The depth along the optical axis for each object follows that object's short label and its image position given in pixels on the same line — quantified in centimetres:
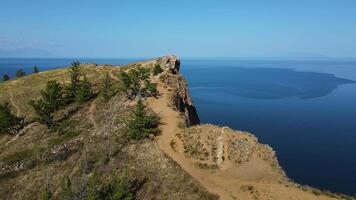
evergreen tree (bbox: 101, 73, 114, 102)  8962
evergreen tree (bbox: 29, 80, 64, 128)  8106
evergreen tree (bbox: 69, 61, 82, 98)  9856
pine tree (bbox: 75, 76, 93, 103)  9281
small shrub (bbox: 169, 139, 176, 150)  5453
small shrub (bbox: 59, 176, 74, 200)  4231
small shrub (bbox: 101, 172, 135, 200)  4007
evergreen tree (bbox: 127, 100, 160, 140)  5894
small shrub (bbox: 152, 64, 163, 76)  9694
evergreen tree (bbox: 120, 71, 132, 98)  8476
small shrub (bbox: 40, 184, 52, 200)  4058
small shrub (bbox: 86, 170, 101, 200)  4003
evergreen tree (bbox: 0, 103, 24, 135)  8362
